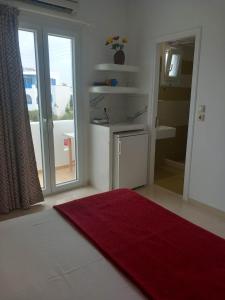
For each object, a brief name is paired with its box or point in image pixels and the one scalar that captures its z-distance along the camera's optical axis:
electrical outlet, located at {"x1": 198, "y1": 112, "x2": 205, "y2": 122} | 2.78
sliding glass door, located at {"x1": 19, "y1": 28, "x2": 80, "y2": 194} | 2.86
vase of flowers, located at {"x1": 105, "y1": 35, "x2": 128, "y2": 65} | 3.22
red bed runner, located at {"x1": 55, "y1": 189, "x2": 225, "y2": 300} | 1.04
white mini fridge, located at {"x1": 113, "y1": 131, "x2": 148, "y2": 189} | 3.15
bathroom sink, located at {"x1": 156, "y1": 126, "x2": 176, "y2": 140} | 3.68
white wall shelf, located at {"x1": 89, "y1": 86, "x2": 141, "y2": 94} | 3.17
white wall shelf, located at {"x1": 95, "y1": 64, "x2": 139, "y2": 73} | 3.13
